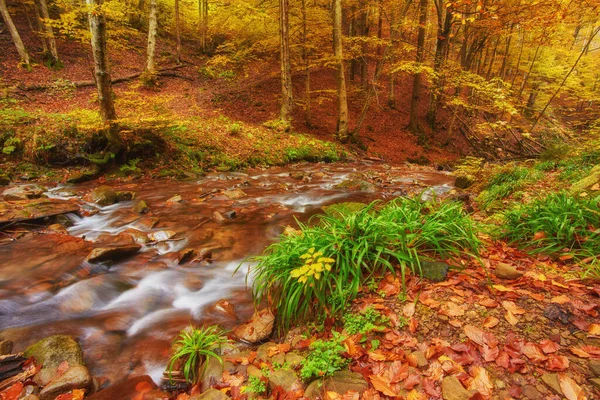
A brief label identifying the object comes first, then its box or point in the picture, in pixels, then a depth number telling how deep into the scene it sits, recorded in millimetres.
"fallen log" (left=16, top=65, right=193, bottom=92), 12541
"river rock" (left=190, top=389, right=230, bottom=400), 2299
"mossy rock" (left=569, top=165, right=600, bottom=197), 3933
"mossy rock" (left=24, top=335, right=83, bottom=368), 2781
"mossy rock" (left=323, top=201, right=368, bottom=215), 5295
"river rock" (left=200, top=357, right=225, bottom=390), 2599
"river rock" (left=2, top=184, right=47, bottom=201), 6603
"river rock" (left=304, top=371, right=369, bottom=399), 2076
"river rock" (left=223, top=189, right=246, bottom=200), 7984
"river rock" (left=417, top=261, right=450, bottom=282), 2891
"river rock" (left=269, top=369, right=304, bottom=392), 2247
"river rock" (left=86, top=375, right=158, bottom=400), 2592
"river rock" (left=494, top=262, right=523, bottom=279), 2801
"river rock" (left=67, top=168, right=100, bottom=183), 8258
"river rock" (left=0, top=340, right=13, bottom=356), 2870
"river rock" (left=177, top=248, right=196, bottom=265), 4910
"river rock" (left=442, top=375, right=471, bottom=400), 1854
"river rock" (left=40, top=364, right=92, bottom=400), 2459
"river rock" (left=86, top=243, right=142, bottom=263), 4625
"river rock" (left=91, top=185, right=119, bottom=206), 7055
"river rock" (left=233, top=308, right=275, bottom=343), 3080
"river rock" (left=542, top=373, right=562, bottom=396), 1784
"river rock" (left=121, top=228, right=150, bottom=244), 5479
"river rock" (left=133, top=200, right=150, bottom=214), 6757
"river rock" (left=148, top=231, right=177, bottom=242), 5559
